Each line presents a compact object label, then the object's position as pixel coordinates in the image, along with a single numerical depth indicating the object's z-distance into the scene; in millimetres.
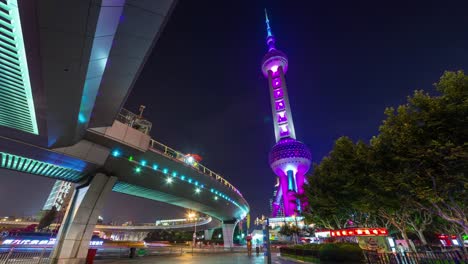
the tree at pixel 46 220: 60881
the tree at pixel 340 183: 17797
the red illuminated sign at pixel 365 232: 16234
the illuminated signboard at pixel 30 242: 24145
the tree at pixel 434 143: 10734
